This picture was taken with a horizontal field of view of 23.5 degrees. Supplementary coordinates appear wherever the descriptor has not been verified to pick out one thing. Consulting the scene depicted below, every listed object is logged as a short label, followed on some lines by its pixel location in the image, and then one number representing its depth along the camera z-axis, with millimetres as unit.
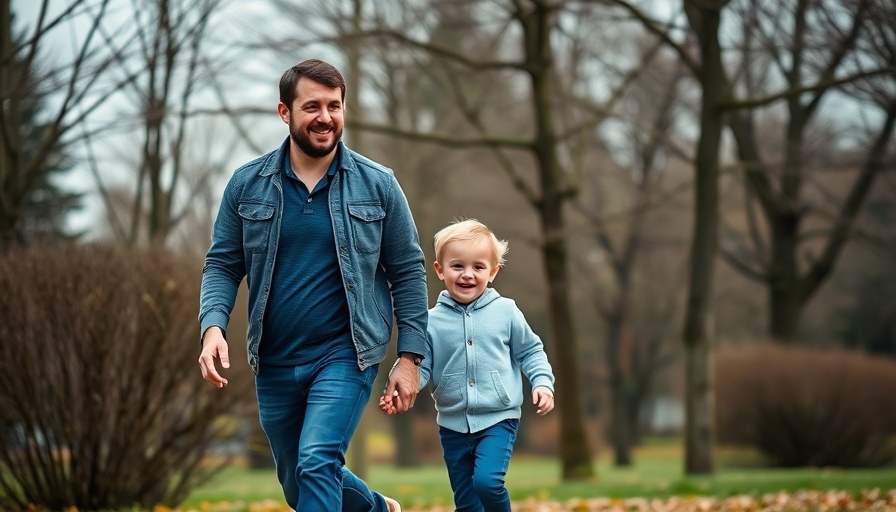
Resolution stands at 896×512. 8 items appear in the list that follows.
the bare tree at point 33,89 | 18031
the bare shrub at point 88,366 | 15726
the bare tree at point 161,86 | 19629
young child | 9567
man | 8344
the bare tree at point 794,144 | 23278
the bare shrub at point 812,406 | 35553
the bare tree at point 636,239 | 46499
